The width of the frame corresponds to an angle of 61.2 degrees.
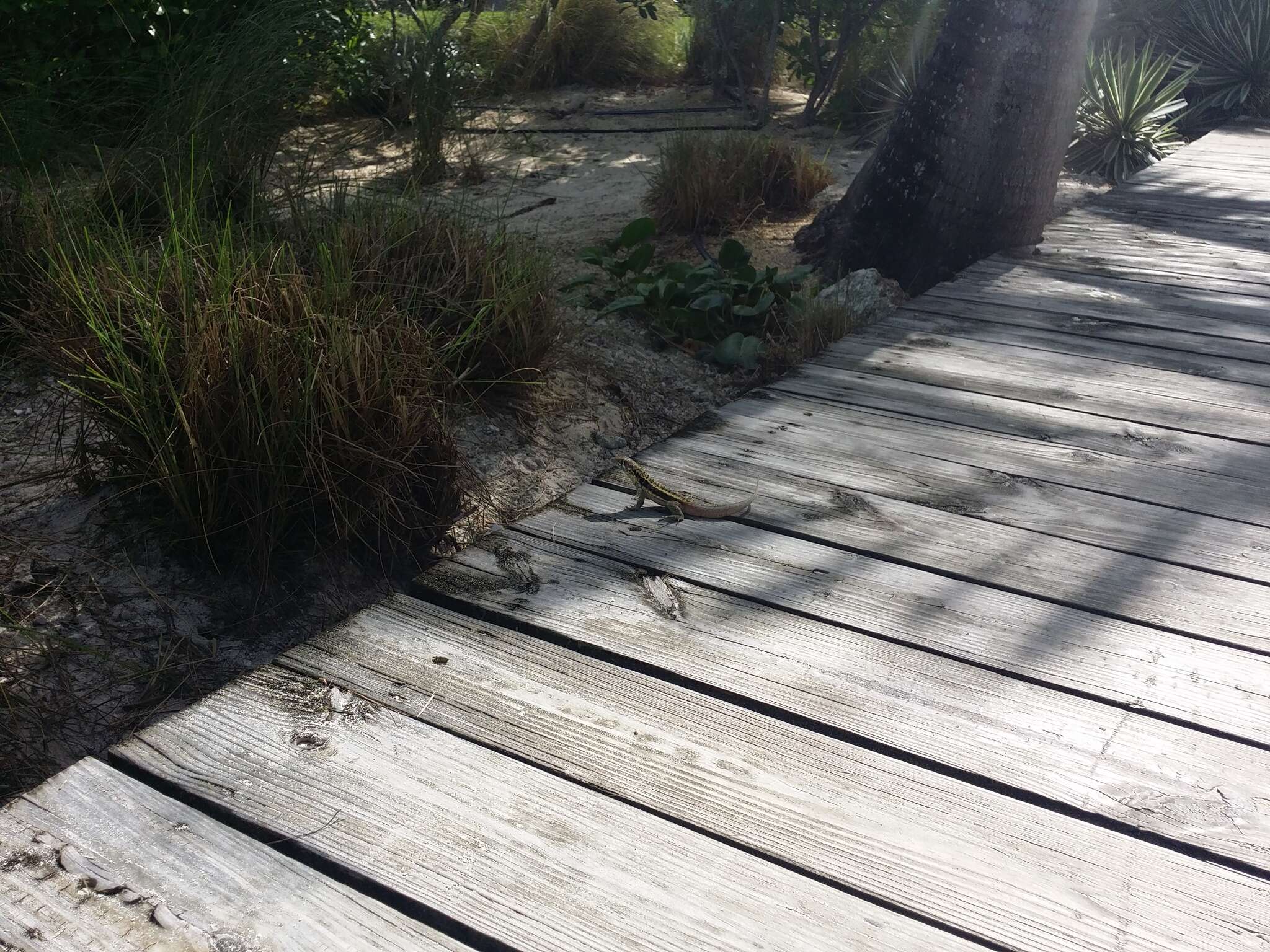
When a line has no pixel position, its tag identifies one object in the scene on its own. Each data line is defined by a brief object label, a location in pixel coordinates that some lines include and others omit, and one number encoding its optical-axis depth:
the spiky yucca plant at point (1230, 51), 8.98
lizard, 2.35
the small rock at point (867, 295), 4.65
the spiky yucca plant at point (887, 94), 7.43
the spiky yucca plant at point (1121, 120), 7.38
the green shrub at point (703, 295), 4.52
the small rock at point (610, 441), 3.66
